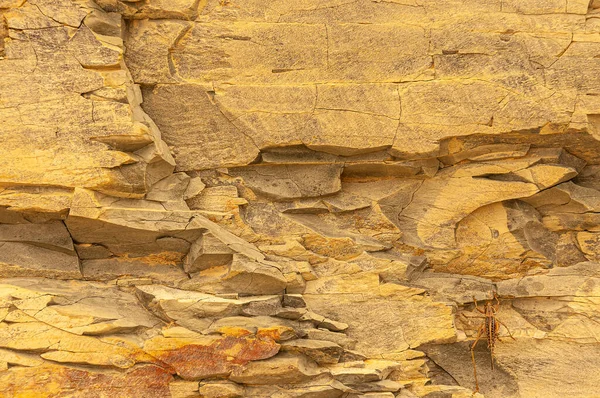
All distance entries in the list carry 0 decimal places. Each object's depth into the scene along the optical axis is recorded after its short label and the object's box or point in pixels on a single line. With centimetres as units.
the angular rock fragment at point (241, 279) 730
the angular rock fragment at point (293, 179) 800
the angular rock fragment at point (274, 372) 668
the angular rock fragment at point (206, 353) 667
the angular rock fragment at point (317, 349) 680
